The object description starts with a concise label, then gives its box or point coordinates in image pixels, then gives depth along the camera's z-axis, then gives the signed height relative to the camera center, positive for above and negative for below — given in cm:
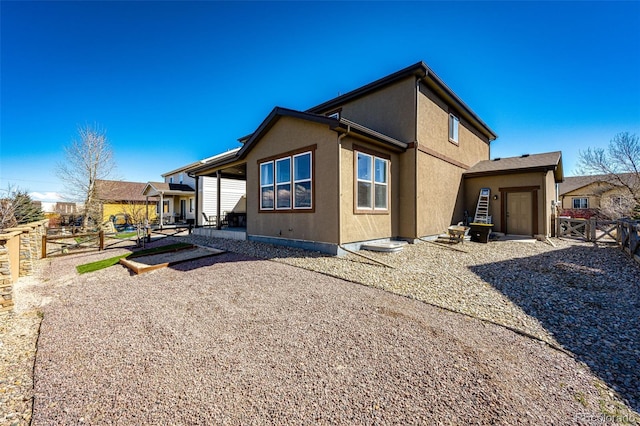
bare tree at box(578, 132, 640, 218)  1584 +325
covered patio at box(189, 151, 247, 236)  1148 +29
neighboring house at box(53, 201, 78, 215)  2180 +41
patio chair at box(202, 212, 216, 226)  1886 -64
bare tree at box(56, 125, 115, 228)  1933 +382
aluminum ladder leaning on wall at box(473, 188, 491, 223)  1265 +20
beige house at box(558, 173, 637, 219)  1653 +134
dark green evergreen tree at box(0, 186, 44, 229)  924 +18
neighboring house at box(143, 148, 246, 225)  2241 +171
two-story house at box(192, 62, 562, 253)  800 +161
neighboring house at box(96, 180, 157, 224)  2511 +174
